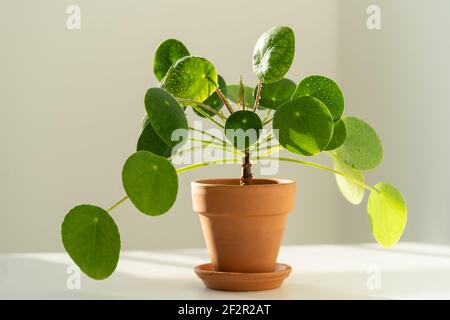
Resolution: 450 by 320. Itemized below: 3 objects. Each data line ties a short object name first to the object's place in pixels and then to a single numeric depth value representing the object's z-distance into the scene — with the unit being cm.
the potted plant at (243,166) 112
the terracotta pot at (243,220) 118
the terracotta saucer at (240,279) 118
